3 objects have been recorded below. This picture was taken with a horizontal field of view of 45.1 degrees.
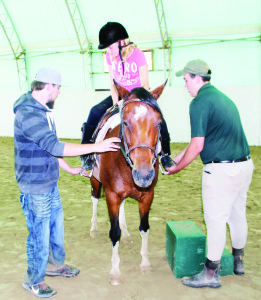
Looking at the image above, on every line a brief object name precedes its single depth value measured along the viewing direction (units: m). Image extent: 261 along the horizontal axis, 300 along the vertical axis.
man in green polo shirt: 2.82
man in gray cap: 2.60
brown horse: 2.63
